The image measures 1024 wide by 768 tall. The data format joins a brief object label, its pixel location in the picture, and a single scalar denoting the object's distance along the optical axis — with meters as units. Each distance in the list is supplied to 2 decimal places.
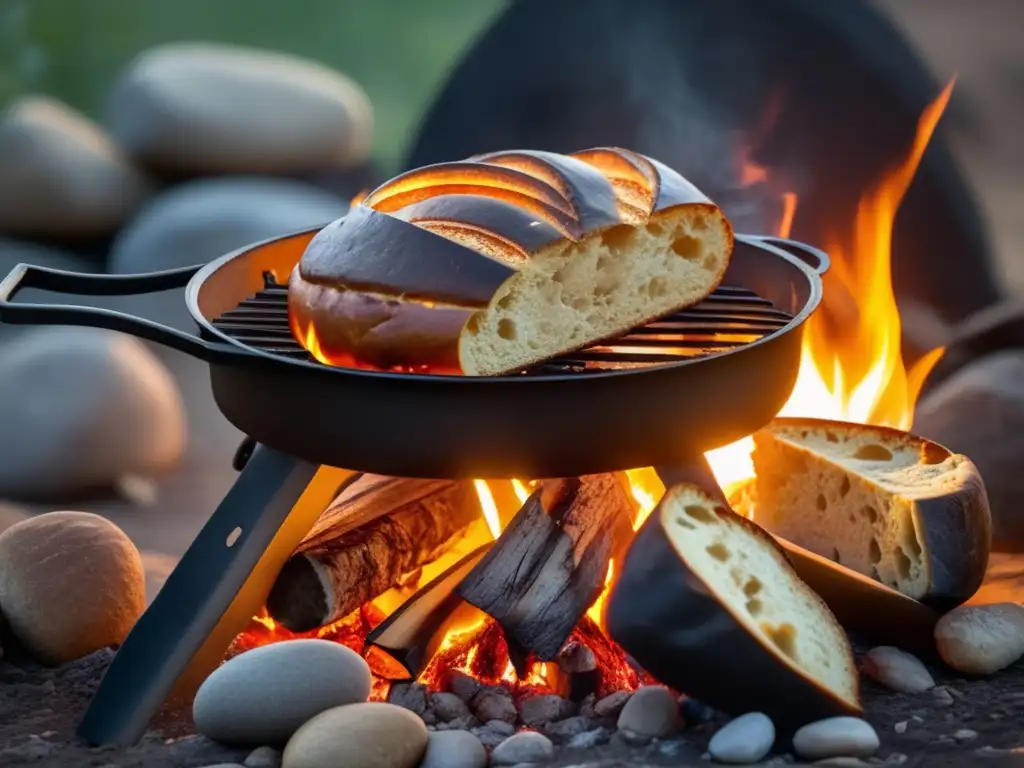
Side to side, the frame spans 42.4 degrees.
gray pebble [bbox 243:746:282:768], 2.46
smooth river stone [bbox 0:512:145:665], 2.97
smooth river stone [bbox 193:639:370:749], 2.49
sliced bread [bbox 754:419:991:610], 2.85
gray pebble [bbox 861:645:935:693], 2.73
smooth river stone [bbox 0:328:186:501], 4.80
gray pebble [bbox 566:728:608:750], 2.50
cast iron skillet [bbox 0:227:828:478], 2.40
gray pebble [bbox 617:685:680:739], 2.51
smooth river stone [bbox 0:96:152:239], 6.75
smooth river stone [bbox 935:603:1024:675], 2.78
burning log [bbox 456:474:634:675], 2.66
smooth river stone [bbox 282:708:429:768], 2.35
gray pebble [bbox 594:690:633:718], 2.63
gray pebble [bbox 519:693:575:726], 2.65
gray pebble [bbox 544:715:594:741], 2.56
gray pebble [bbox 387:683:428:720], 2.68
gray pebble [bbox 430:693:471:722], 2.67
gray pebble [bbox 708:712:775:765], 2.38
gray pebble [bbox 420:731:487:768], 2.41
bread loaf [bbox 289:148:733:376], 2.50
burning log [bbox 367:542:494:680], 2.75
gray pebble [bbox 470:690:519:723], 2.66
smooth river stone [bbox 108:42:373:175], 7.11
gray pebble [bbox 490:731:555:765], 2.43
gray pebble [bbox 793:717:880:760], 2.38
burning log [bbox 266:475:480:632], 2.90
